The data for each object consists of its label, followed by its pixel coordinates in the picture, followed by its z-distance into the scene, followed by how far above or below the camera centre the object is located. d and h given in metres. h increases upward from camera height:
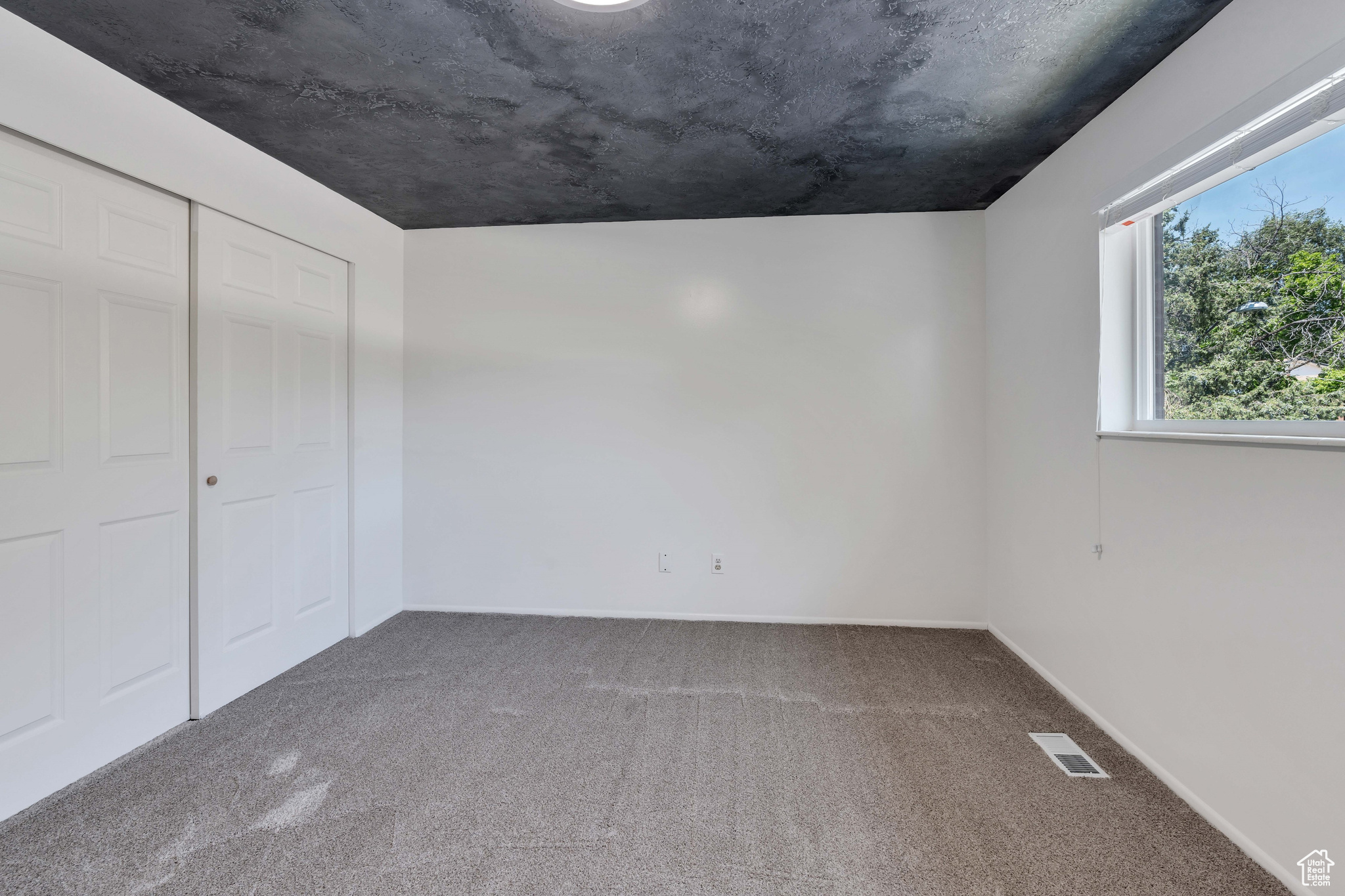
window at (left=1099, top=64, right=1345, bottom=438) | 1.49 +0.51
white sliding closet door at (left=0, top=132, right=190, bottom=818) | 1.74 -0.05
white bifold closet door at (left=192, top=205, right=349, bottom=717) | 2.35 -0.01
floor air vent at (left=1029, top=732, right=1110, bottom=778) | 1.96 -1.10
